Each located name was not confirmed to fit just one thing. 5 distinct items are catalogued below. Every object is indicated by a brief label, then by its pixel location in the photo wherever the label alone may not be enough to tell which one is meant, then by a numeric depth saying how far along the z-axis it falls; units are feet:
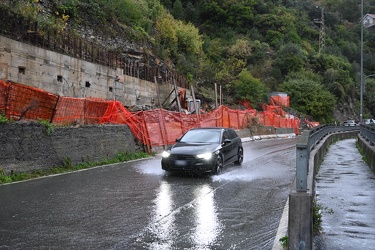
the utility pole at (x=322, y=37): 291.38
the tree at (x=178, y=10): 259.58
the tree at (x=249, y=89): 174.84
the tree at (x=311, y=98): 197.47
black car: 40.81
